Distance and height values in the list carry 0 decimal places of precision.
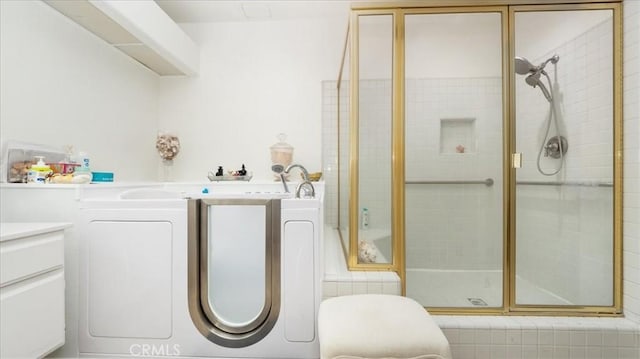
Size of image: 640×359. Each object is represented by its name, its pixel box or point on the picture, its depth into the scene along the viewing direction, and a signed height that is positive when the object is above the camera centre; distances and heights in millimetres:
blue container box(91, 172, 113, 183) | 1700 -1
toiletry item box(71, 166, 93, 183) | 1450 +10
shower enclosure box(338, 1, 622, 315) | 1673 +174
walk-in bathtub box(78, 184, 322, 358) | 1364 -507
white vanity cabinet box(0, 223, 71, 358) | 1037 -437
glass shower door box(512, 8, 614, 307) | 1682 +150
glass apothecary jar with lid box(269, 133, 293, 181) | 2602 +219
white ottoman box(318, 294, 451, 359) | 944 -536
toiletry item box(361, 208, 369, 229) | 1697 -246
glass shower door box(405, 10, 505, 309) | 1722 +117
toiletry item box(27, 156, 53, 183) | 1445 +19
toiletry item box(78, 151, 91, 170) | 1637 +96
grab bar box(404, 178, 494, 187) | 1793 -30
